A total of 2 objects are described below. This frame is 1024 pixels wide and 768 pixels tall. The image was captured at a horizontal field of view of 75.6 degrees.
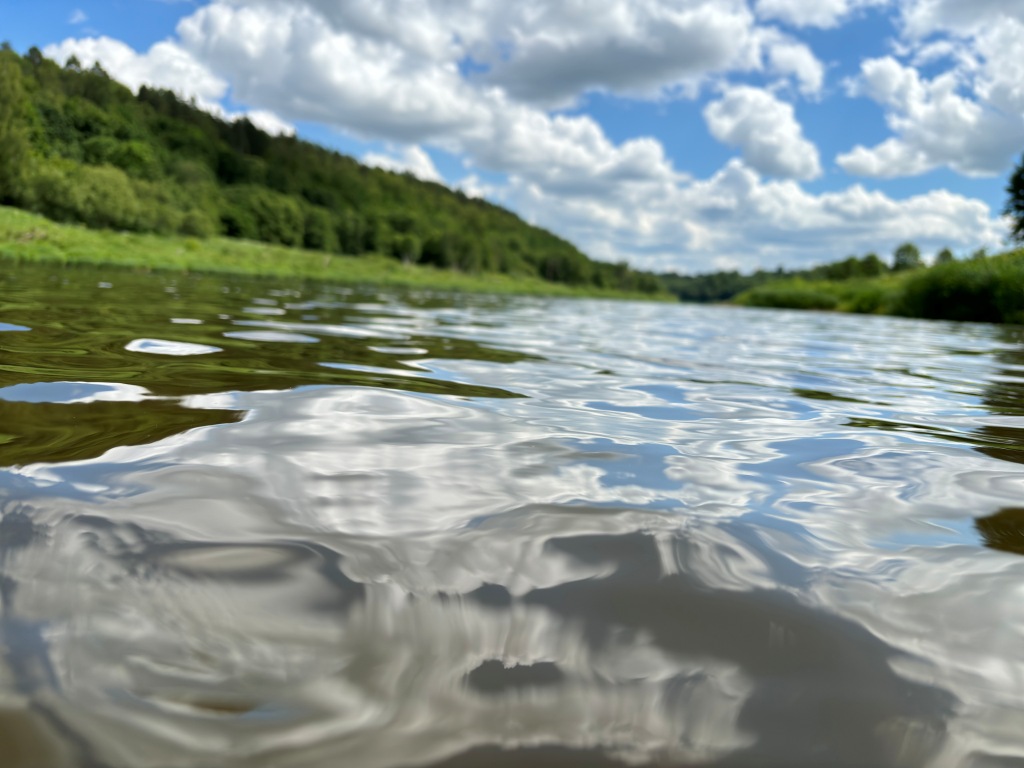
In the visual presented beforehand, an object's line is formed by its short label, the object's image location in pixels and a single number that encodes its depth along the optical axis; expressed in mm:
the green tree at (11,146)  40156
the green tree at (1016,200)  39344
